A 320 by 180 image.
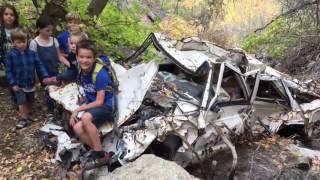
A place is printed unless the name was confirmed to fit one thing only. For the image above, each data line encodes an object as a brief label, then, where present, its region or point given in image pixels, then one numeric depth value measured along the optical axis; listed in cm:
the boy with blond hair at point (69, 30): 417
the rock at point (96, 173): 334
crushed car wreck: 353
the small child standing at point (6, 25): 417
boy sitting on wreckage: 335
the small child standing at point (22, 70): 396
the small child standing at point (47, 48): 412
